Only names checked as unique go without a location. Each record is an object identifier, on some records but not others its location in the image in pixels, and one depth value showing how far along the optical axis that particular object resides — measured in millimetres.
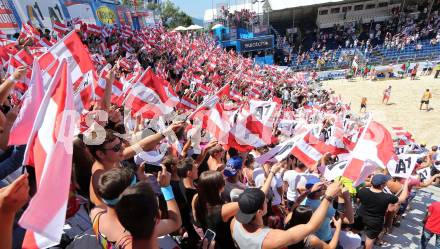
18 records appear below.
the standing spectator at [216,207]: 2805
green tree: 69262
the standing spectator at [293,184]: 4113
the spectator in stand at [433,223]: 4828
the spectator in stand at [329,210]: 3461
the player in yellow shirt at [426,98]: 17288
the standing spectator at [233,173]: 3607
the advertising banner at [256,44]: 34366
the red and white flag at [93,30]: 14659
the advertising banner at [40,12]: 13211
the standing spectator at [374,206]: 4402
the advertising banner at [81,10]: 16094
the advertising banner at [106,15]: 18641
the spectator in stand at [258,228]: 2438
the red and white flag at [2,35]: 10711
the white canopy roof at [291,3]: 37750
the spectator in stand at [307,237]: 2885
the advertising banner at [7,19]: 12023
